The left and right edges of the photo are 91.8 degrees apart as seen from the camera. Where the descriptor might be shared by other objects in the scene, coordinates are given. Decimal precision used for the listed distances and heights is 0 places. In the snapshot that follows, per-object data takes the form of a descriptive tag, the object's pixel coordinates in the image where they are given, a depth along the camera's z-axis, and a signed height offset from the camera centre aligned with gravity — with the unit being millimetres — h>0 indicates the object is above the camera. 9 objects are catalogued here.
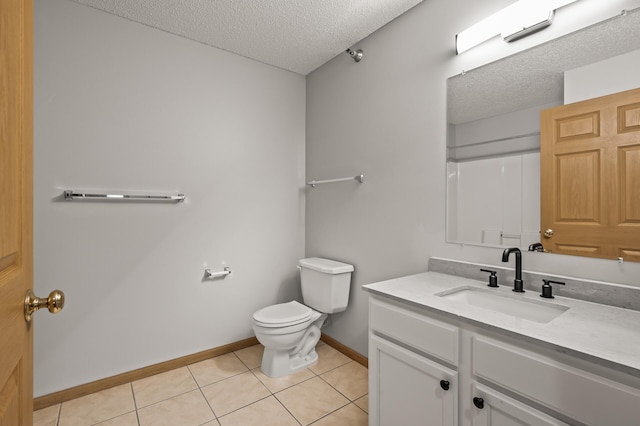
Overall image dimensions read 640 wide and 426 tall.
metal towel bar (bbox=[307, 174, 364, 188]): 2309 +261
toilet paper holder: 2379 -471
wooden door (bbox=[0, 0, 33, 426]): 565 +11
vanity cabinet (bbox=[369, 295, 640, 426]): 823 -537
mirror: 1255 +471
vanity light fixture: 1381 +914
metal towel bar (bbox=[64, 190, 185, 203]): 1872 +105
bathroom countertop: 828 -364
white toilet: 2084 -729
